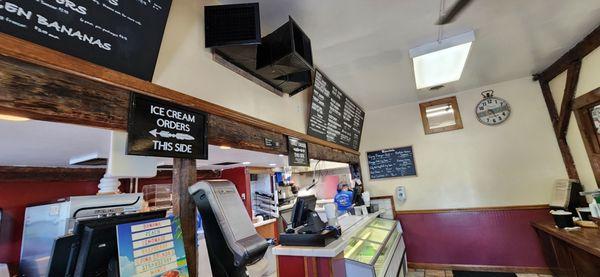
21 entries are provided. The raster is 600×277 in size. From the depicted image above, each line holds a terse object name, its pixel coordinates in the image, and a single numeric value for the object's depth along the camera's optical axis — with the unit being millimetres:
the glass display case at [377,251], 2260
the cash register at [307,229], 2227
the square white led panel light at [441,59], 2421
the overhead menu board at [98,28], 873
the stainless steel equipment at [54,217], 2225
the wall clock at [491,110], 4020
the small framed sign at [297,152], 2418
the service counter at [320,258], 2113
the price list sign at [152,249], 1024
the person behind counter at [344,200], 4165
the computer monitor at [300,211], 2562
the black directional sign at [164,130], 1139
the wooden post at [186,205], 1365
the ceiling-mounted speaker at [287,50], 1868
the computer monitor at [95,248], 1052
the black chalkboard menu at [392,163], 4566
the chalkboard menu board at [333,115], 2984
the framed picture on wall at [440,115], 4336
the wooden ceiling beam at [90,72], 824
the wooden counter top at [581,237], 2320
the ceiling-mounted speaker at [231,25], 1661
